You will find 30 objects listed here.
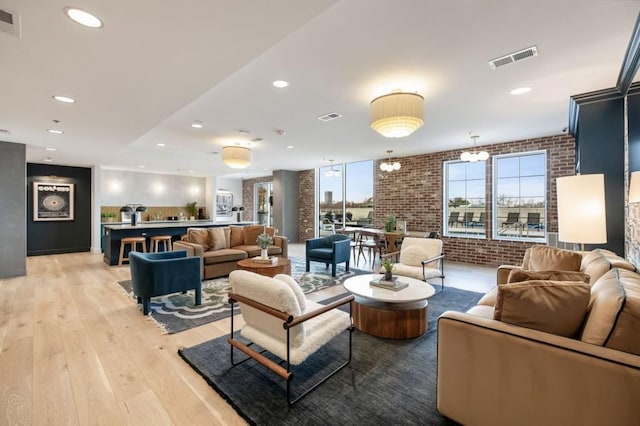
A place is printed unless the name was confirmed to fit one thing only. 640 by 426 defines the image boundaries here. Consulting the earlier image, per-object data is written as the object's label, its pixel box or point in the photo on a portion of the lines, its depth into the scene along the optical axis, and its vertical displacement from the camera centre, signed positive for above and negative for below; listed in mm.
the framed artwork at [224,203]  12531 +405
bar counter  6590 -509
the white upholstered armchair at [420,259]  4098 -716
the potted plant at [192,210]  12169 +81
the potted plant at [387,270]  3297 -674
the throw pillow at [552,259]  2861 -479
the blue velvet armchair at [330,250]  5492 -761
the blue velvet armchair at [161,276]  3545 -845
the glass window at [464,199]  6895 +370
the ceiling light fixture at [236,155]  5430 +1097
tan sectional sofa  1311 -725
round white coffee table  2920 -1045
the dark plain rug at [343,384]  1862 -1331
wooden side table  4288 -845
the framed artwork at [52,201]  7973 +293
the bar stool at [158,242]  7057 -775
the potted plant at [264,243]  4496 -490
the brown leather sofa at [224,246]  5214 -693
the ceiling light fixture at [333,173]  8922 +1257
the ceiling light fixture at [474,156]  5605 +1140
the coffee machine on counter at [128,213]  7266 -56
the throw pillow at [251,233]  6453 -492
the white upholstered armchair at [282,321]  1941 -853
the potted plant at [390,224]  6706 -276
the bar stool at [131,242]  6527 -736
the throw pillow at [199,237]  5512 -500
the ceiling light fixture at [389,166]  6984 +1155
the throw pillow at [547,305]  1554 -514
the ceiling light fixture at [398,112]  2982 +1084
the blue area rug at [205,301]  3396 -1292
